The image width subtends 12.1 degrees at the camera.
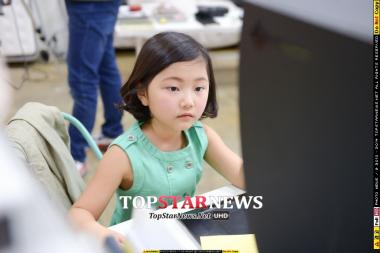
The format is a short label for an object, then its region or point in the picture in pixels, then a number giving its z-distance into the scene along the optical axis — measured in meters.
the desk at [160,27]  3.77
